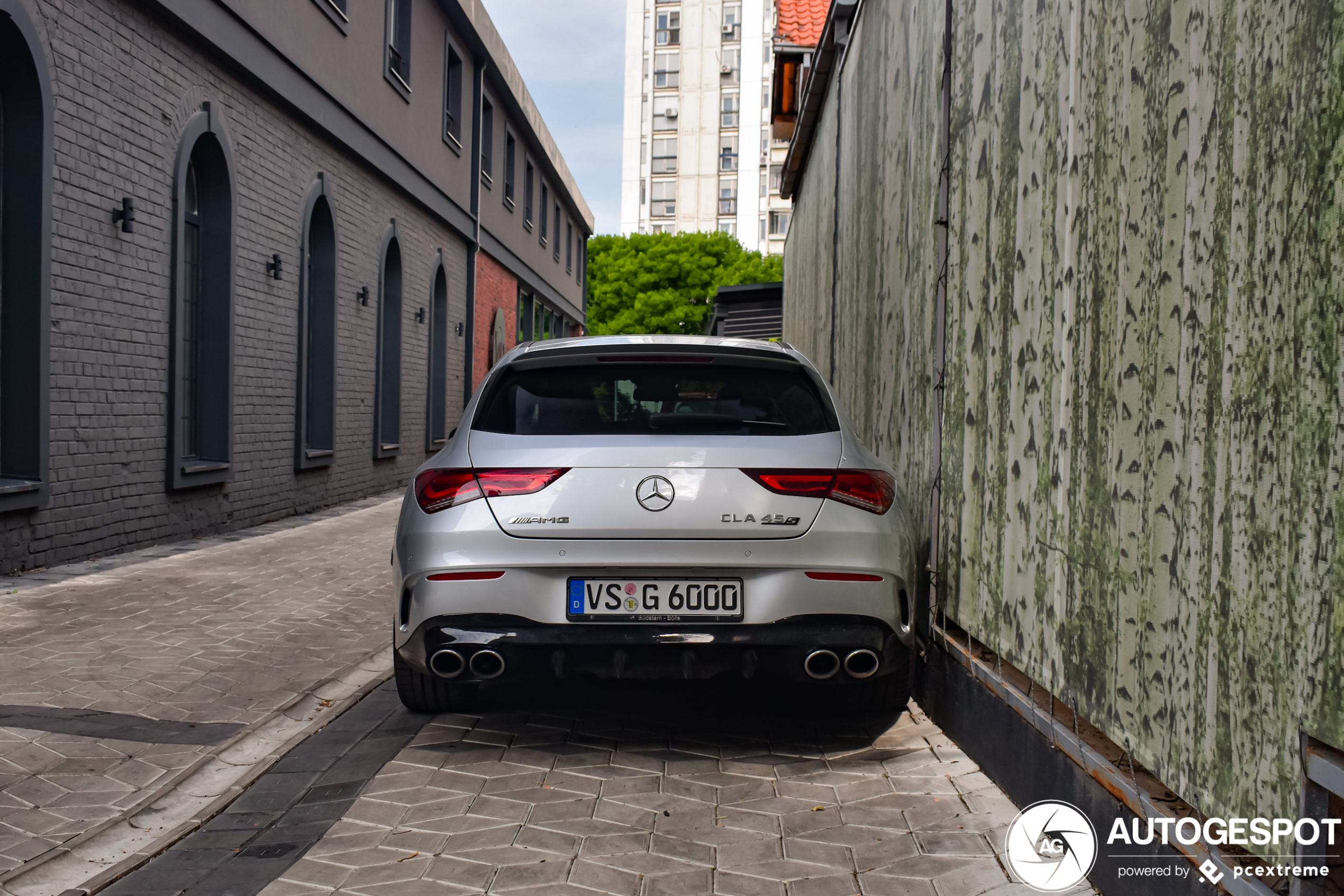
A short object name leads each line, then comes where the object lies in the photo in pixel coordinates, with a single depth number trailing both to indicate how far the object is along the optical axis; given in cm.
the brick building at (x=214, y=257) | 780
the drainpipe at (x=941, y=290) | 453
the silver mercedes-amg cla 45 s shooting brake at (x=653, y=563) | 393
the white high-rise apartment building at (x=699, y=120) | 8019
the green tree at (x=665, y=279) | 6488
